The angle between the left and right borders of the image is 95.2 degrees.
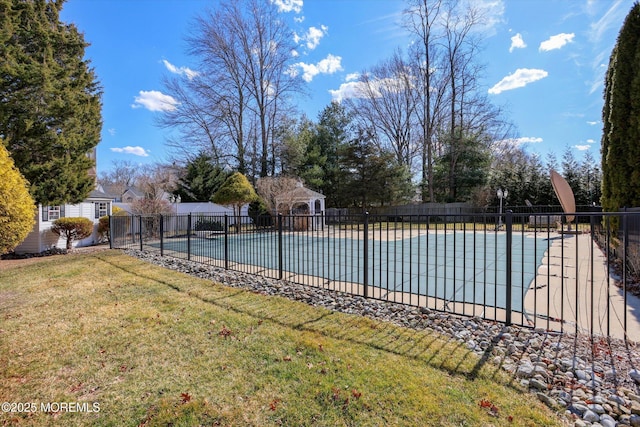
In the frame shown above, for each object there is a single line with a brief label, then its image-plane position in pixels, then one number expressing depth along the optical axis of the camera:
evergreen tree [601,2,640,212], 5.59
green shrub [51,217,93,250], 11.55
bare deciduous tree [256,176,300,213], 17.62
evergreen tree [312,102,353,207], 25.95
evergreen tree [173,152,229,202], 23.25
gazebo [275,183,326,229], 17.39
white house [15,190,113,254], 11.34
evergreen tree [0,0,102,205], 9.43
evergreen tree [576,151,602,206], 17.48
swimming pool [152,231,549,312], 4.90
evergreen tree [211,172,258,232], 14.70
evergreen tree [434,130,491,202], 24.30
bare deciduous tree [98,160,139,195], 37.17
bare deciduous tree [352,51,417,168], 27.78
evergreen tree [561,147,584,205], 18.11
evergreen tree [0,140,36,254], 4.28
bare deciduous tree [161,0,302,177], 21.48
